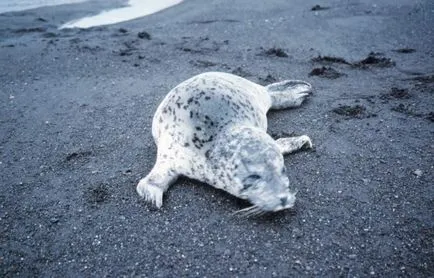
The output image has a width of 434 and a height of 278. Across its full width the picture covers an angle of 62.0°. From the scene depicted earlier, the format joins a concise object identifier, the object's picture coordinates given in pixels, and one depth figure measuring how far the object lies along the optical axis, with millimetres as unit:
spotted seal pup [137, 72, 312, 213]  2355
